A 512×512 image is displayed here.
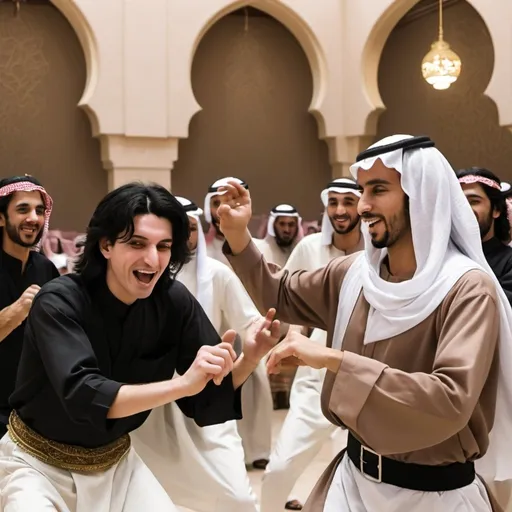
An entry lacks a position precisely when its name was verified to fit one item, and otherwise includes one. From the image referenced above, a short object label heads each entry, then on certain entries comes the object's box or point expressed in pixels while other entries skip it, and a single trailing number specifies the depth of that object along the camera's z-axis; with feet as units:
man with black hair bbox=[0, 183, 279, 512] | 8.74
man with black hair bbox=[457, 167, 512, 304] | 15.15
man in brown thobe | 7.84
